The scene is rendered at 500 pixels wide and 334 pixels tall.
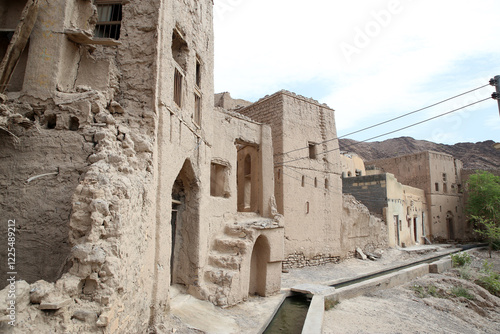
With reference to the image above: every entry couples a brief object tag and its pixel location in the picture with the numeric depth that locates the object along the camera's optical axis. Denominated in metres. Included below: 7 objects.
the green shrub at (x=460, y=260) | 16.00
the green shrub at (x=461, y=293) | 11.41
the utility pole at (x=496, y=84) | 5.68
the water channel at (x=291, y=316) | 7.91
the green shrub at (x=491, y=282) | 13.12
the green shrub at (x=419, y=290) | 11.20
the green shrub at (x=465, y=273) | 14.09
